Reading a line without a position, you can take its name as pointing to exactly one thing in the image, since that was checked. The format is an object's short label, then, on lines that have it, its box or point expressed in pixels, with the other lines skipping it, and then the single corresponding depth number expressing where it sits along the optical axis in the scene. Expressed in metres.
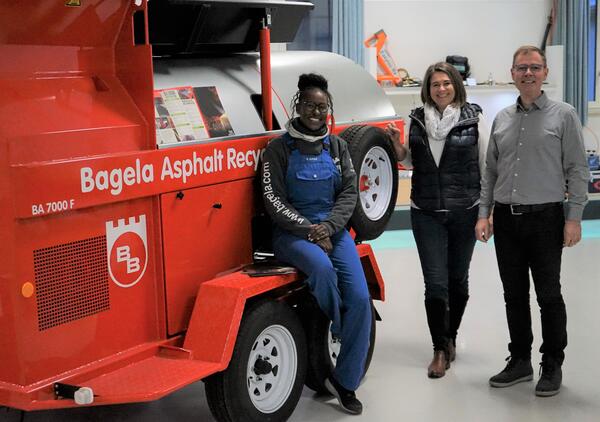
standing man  4.13
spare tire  4.45
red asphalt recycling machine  3.12
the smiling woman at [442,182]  4.49
